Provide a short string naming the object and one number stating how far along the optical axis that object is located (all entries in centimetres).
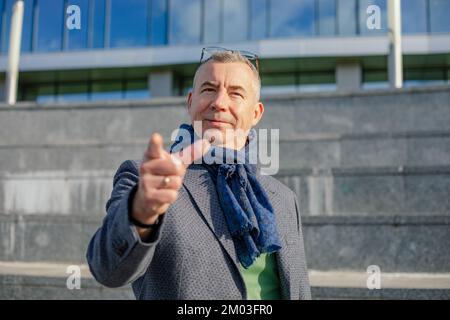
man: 150
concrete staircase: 487
